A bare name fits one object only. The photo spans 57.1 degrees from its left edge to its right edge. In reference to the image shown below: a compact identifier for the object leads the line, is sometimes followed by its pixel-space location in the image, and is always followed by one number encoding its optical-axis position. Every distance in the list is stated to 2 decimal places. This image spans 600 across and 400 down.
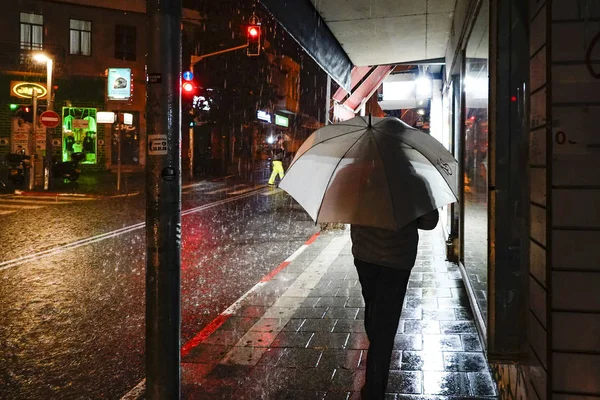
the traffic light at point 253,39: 17.92
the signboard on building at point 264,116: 50.94
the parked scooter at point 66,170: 24.97
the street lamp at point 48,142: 21.94
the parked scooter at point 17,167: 22.36
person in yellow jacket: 24.59
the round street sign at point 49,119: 20.95
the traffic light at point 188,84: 23.42
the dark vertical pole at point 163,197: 3.43
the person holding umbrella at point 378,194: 3.52
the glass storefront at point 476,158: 5.01
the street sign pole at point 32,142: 22.08
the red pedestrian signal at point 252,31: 18.03
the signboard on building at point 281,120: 59.00
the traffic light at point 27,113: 23.09
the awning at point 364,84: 14.13
